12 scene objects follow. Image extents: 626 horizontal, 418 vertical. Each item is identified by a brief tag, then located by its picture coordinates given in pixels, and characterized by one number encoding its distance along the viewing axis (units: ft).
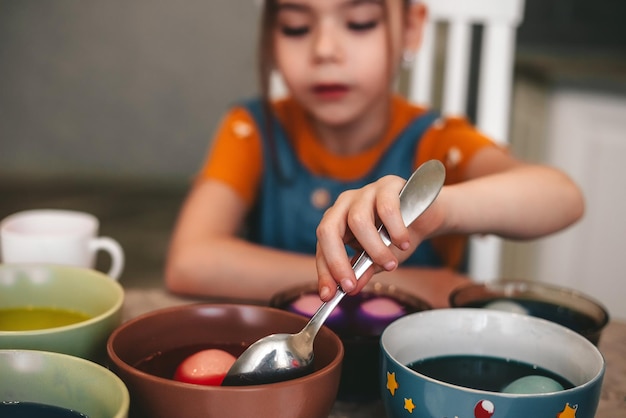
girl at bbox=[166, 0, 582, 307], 2.77
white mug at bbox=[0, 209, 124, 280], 2.57
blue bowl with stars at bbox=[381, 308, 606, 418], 1.40
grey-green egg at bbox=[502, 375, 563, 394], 1.60
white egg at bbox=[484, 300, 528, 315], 2.22
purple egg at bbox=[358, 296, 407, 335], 2.03
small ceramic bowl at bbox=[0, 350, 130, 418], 1.40
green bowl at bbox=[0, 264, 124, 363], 2.05
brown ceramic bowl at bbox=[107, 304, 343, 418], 1.40
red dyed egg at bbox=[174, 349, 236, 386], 1.67
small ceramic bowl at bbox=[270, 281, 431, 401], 1.82
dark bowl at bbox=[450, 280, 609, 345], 2.16
